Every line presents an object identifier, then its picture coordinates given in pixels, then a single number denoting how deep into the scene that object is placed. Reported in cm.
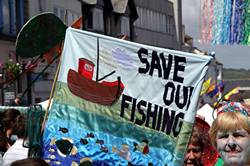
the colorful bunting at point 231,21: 1494
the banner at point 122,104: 508
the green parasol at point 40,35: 550
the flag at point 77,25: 577
